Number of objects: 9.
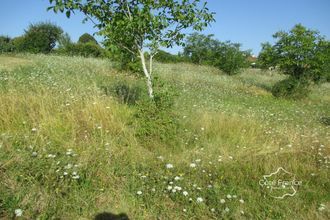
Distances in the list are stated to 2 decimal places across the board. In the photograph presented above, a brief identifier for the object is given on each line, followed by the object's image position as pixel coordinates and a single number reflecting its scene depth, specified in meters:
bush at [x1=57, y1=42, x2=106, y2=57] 28.45
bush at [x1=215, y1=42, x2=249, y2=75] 26.27
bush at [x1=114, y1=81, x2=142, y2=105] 7.98
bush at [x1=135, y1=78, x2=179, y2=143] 5.35
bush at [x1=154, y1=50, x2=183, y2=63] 34.14
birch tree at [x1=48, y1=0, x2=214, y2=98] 5.75
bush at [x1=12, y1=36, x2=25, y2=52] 26.91
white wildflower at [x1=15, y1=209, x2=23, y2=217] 2.95
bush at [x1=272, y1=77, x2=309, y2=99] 15.61
